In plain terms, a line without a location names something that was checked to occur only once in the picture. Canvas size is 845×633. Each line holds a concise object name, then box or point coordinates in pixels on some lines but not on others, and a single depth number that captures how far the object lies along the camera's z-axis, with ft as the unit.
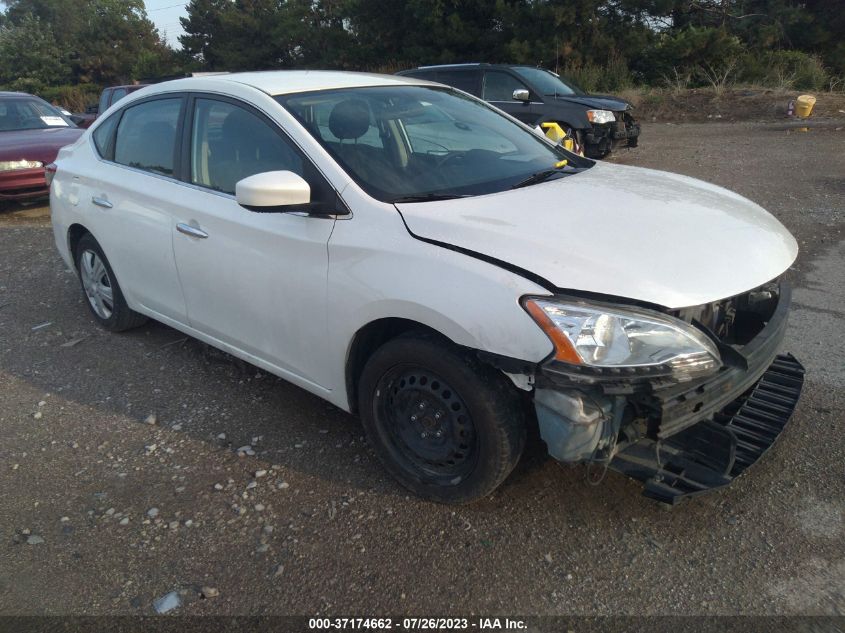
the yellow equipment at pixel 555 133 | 20.46
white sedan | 7.93
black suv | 37.19
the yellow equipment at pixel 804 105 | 52.81
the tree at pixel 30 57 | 167.94
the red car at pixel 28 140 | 29.14
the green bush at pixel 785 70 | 65.36
